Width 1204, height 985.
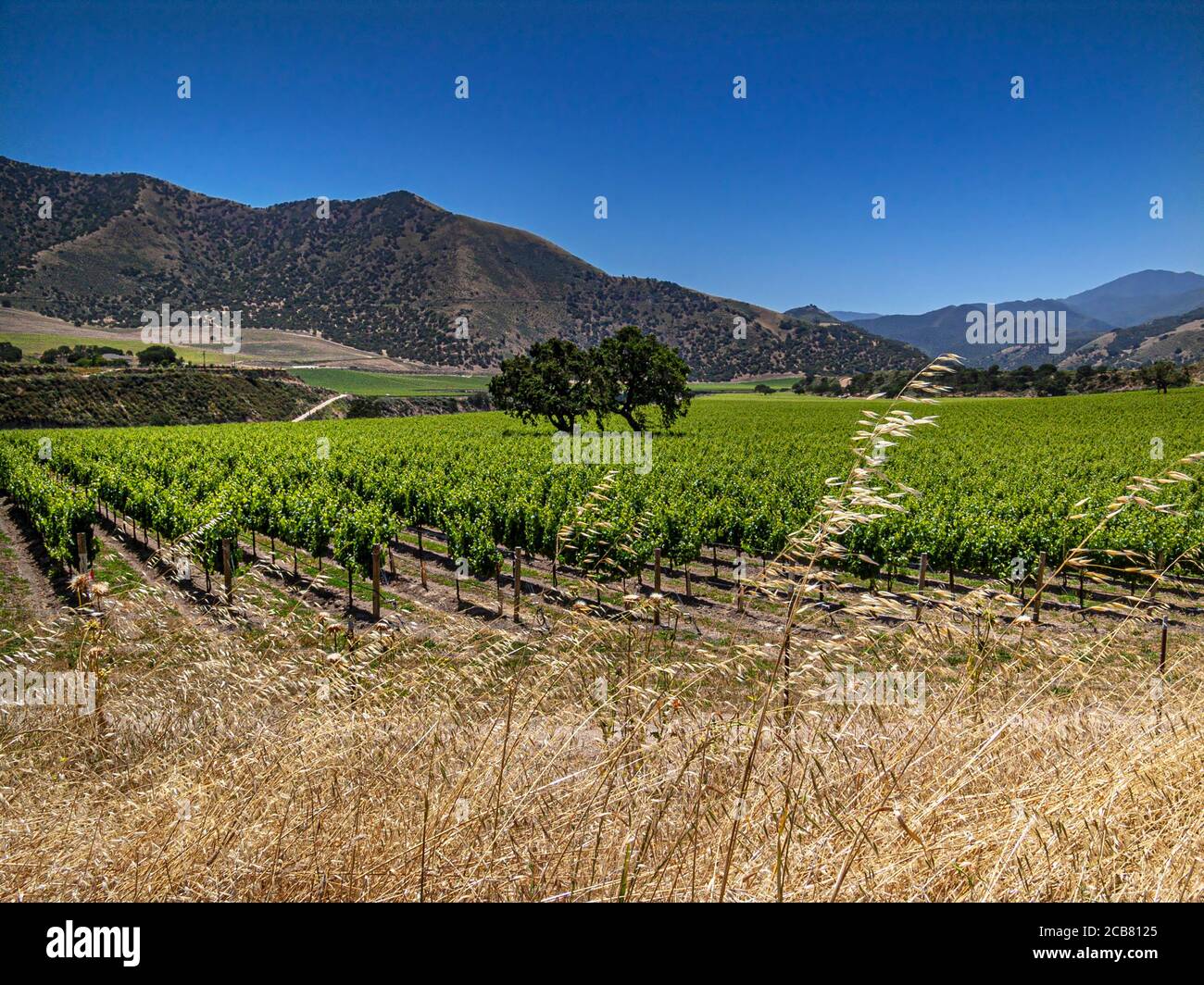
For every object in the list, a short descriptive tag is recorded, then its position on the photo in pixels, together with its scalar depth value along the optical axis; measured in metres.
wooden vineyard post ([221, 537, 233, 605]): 12.93
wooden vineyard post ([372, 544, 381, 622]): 12.86
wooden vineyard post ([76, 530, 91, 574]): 13.47
